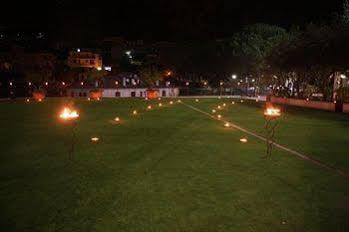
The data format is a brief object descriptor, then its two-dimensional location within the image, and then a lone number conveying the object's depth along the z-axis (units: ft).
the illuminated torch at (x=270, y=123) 40.93
